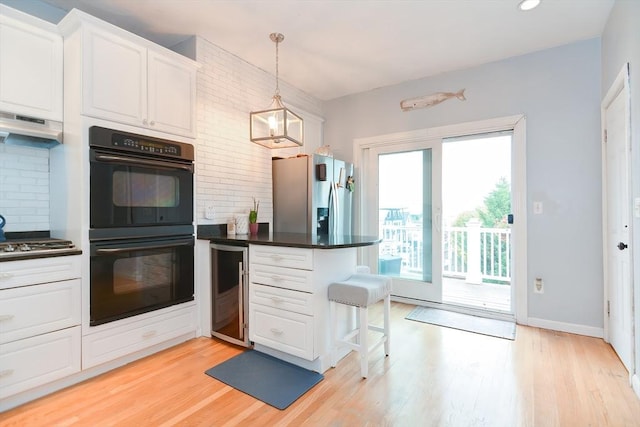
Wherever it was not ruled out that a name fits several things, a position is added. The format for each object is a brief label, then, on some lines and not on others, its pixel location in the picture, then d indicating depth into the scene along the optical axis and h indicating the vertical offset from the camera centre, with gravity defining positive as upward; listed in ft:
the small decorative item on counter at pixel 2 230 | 6.54 -0.28
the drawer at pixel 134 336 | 6.68 -2.88
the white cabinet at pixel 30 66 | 6.16 +3.20
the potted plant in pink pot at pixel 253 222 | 10.62 -0.20
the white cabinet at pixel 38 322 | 5.63 -2.05
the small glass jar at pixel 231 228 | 9.93 -0.38
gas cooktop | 5.79 -0.59
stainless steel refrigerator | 11.25 +0.82
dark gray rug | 6.10 -3.53
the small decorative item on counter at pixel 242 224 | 10.12 -0.25
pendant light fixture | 8.32 +2.64
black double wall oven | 6.78 -0.18
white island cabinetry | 6.87 -1.97
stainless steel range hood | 6.19 +1.81
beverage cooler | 8.06 -2.09
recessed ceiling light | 7.65 +5.33
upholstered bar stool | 6.74 -1.91
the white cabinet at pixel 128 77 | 6.68 +3.41
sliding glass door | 12.02 -0.01
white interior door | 7.06 -0.13
